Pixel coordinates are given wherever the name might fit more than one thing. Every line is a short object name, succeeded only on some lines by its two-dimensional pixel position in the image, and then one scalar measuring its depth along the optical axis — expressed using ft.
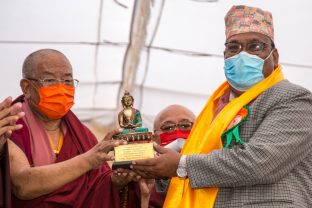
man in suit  10.77
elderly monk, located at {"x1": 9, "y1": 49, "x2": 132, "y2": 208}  12.46
